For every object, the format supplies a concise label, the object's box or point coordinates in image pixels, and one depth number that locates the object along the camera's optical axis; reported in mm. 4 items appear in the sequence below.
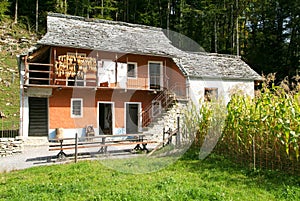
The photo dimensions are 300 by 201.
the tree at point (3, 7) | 32769
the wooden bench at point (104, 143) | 10538
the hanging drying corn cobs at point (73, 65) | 15875
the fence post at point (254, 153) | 7661
